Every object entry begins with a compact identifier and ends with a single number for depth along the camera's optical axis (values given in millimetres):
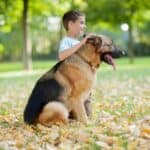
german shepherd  7273
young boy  7660
